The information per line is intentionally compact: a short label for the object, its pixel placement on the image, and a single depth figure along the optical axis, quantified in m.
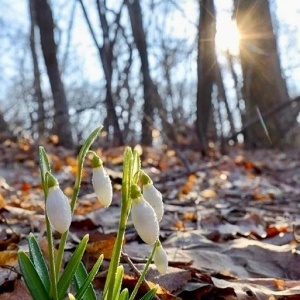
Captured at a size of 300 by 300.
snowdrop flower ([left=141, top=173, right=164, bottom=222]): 1.19
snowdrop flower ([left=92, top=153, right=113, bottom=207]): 1.18
